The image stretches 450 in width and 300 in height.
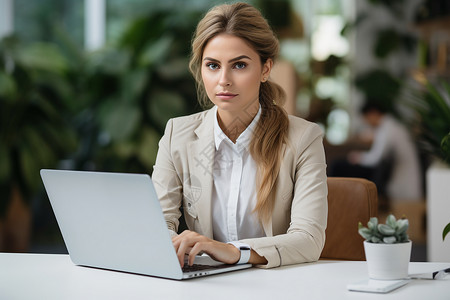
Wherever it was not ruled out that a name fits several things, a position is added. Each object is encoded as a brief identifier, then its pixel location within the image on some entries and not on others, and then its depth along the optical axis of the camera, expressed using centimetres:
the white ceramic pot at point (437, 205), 395
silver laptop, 196
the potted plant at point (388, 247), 196
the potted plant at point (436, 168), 276
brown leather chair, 241
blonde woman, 228
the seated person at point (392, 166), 659
